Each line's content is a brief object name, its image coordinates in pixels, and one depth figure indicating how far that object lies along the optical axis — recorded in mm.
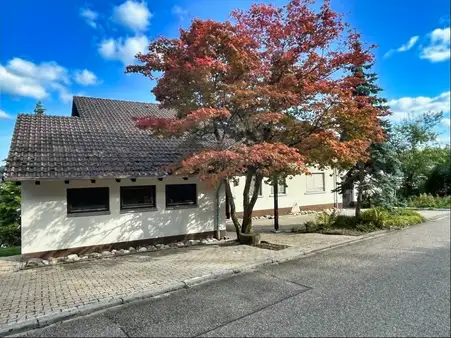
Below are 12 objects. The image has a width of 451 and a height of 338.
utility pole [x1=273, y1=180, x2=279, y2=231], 11383
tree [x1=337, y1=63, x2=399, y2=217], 11742
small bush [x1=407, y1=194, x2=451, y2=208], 19453
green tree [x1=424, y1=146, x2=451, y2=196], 22547
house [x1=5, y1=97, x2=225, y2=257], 7684
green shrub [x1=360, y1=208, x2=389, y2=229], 11875
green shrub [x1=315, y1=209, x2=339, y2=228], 11811
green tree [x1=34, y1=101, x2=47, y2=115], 25122
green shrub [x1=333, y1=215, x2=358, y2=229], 11983
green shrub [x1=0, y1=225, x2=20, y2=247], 13555
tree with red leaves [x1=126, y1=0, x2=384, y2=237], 7125
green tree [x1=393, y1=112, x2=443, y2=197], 22922
